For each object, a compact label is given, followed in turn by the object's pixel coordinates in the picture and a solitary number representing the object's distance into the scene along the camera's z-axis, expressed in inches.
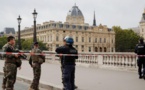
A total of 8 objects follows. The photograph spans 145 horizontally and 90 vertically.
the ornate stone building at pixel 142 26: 6043.3
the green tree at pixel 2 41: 4153.5
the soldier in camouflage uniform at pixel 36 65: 407.8
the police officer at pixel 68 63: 320.8
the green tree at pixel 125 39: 5211.6
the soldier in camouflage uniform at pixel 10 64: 361.7
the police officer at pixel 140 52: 505.4
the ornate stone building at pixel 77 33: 4940.9
